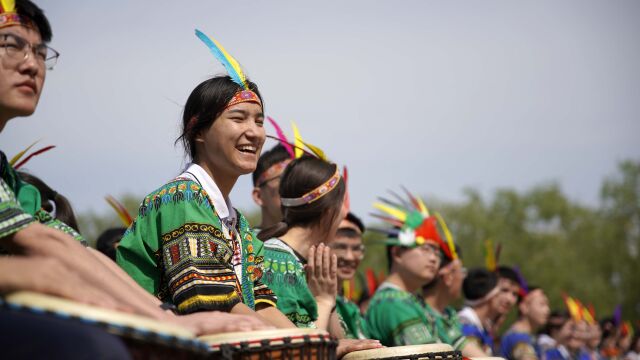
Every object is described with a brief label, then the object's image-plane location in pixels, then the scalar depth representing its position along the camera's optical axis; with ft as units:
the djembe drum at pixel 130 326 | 15.96
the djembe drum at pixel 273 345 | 20.20
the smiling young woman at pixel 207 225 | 25.41
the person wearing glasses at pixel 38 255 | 18.86
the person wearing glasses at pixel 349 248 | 49.75
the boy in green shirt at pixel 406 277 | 47.62
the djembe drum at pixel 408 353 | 29.04
